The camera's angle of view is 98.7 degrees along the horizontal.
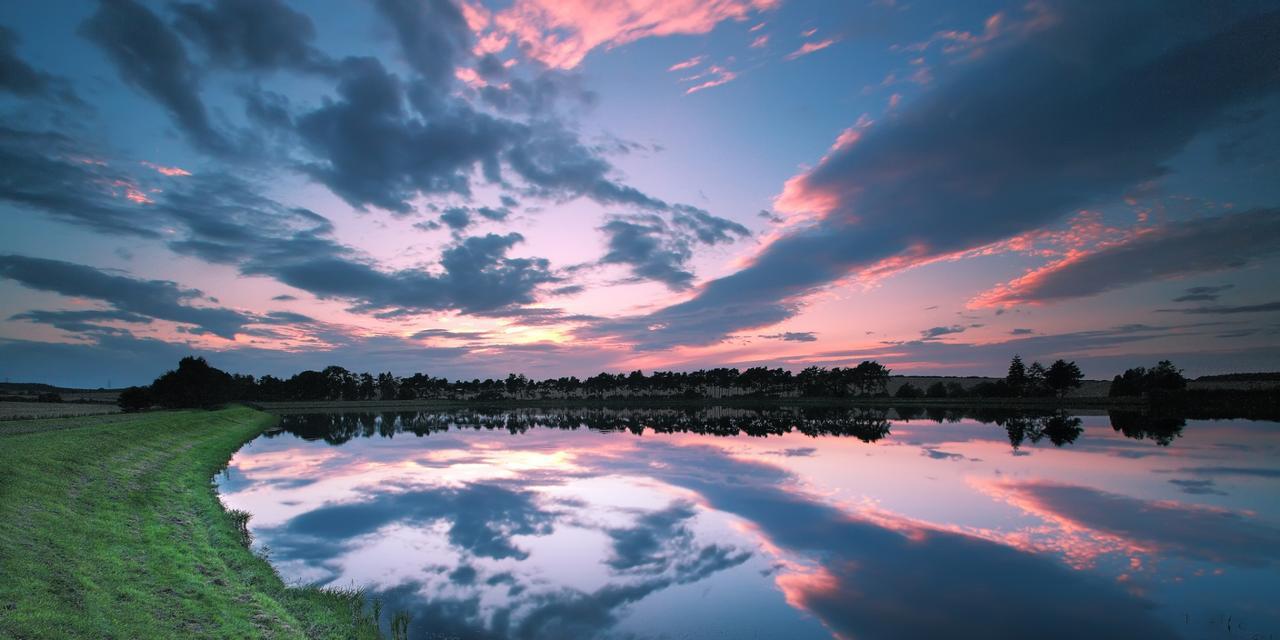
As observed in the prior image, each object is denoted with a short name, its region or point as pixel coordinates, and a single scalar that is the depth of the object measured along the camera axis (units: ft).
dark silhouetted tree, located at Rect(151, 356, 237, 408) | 332.39
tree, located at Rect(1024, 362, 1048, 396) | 559.38
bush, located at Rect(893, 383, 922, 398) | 637.43
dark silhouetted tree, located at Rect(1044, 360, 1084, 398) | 519.60
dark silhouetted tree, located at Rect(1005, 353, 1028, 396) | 562.66
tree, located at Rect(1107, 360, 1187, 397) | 407.44
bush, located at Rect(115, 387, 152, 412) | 312.91
